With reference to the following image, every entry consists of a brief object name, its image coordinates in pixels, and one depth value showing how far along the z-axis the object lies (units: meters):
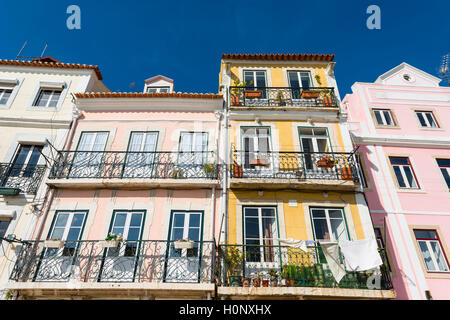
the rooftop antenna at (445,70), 15.11
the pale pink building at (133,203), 8.22
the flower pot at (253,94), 11.73
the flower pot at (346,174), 9.77
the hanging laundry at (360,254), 7.89
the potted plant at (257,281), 7.96
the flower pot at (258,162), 10.09
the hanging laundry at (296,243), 8.33
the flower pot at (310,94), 11.74
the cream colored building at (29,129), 9.20
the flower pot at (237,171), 9.93
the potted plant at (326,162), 9.92
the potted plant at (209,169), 10.03
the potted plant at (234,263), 8.16
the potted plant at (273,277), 8.11
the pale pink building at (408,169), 9.61
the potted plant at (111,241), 8.26
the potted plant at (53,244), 8.30
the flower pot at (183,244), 8.31
